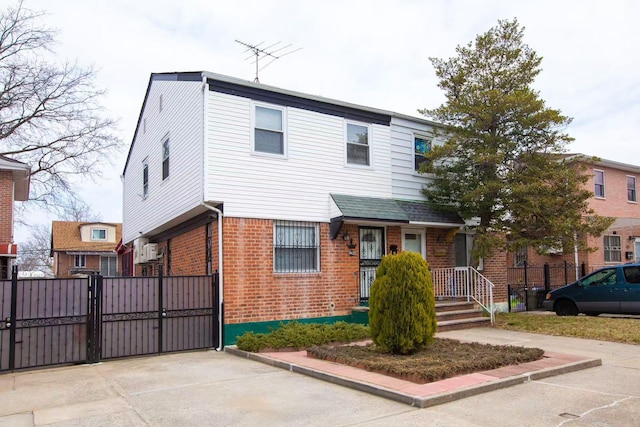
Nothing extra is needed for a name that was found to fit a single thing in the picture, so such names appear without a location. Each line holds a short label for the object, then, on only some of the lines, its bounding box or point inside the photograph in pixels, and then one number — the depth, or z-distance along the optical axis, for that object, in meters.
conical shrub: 8.45
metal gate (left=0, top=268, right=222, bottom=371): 9.11
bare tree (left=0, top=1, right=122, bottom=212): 22.62
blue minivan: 13.91
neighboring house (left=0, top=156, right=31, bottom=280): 17.23
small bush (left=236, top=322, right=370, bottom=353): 10.05
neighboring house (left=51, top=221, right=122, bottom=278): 42.66
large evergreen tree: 12.98
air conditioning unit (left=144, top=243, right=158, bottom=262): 16.42
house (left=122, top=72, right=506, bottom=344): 11.35
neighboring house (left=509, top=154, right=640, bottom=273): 23.41
